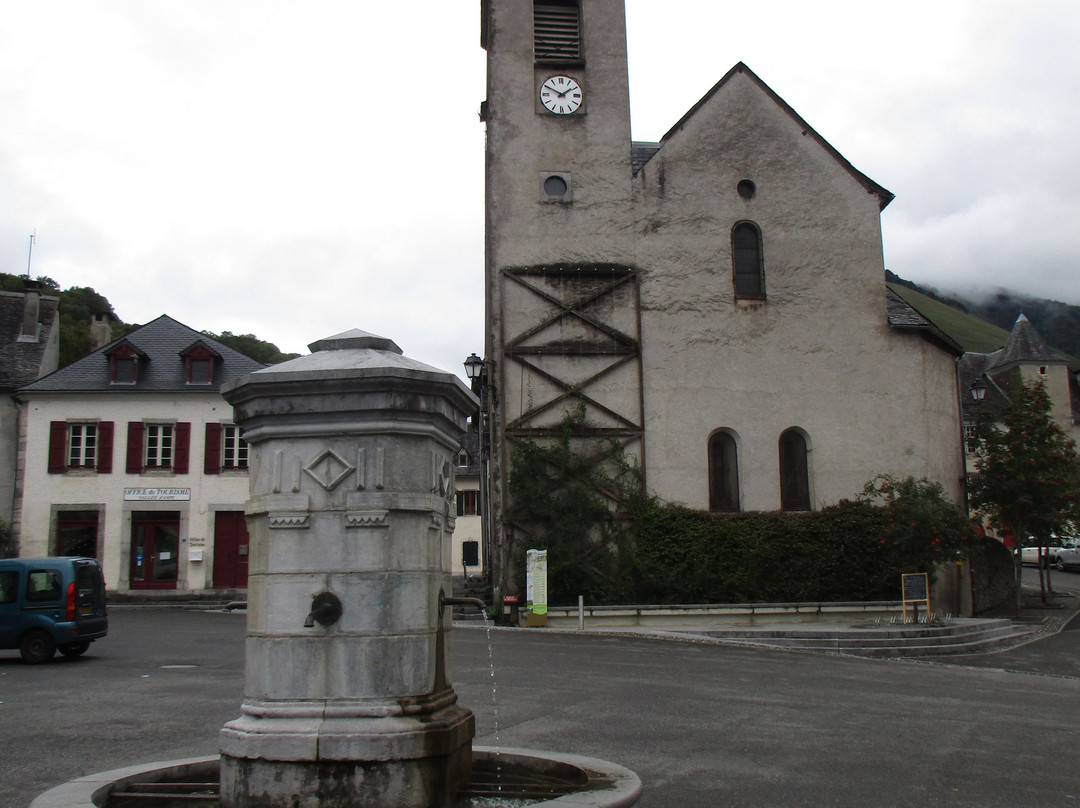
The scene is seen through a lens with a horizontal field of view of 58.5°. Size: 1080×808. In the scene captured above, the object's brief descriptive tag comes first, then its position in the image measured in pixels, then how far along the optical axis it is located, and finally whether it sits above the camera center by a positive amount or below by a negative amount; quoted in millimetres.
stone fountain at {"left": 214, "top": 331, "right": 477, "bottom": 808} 4879 -253
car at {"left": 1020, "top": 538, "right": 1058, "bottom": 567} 43469 -627
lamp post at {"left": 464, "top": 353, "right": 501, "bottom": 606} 21375 +3360
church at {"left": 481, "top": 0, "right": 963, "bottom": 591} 23922 +6363
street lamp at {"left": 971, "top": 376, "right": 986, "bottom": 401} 32000 +5074
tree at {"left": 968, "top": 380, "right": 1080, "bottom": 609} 24594 +1779
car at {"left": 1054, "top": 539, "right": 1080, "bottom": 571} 41888 -650
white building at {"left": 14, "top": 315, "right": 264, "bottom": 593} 31328 +2318
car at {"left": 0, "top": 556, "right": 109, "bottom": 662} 15422 -917
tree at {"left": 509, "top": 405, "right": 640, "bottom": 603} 22344 +926
